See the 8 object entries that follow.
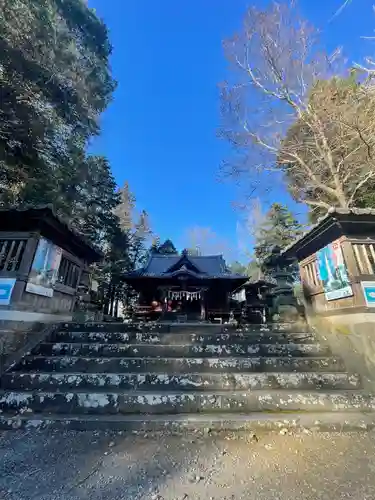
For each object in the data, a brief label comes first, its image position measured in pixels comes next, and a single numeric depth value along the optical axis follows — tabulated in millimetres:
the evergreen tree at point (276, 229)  17656
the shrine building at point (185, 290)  12141
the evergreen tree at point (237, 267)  31286
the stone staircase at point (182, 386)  2500
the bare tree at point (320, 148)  9117
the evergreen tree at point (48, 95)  7645
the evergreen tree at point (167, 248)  22809
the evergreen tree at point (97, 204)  14097
